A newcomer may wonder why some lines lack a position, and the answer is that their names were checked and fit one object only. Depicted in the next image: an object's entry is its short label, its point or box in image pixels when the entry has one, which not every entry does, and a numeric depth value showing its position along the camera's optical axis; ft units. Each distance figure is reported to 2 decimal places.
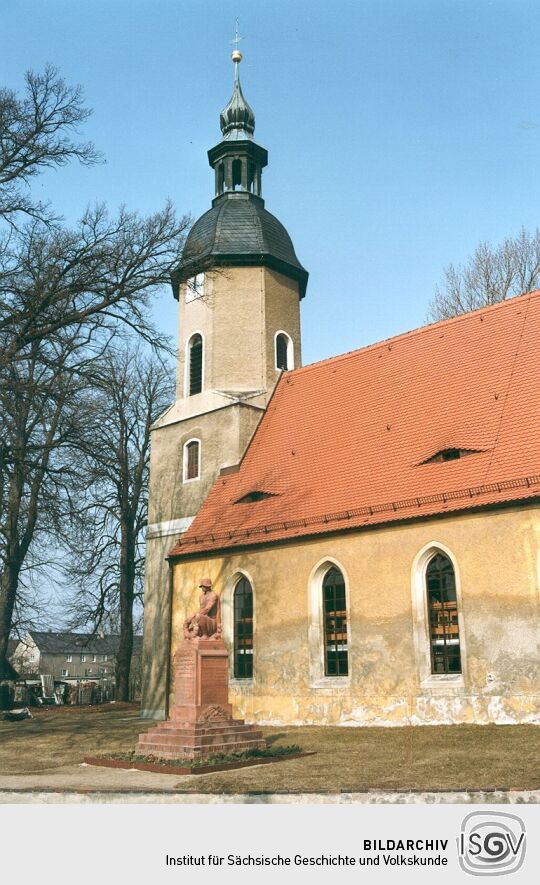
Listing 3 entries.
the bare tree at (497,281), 87.10
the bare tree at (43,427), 42.39
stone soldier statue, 42.09
